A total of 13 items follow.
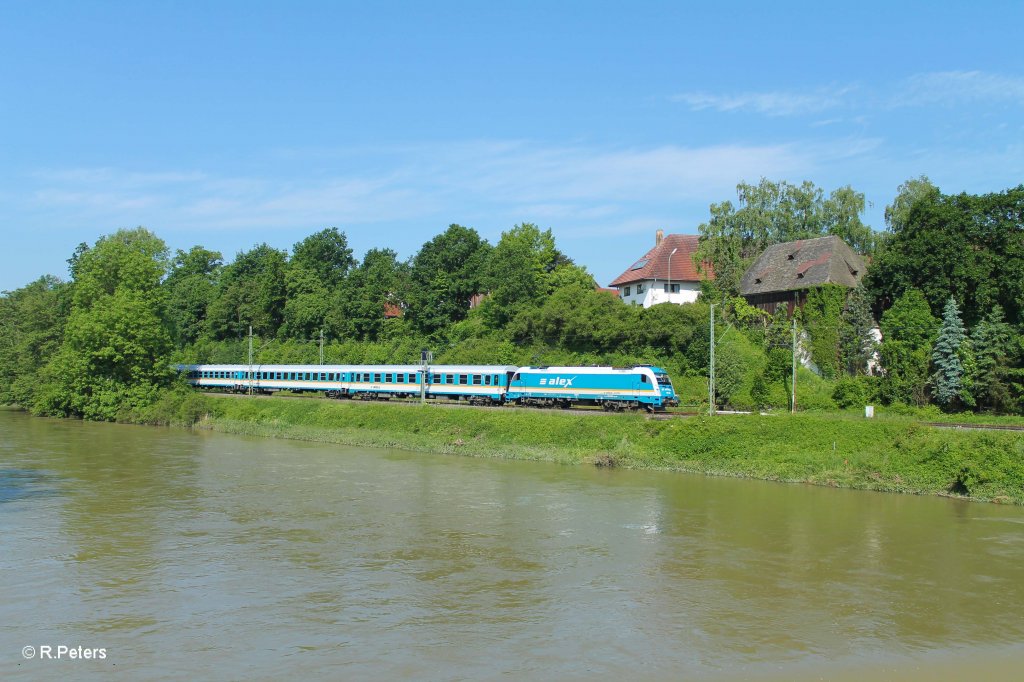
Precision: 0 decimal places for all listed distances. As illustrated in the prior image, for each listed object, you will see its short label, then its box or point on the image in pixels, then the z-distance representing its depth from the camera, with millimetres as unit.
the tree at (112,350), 60719
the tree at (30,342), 70188
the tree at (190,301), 102188
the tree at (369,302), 83688
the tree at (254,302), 93375
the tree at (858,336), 49469
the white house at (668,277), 71250
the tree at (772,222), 66250
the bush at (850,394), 45312
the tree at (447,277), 77562
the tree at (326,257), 93312
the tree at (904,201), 64750
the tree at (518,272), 69000
